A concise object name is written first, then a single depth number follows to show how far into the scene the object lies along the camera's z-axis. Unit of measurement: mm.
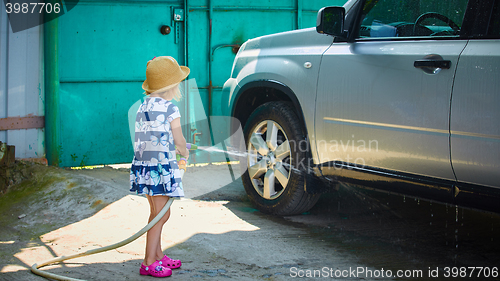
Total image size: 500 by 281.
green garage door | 6332
